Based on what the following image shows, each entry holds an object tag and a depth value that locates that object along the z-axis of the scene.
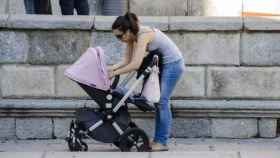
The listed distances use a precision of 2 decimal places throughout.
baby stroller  14.42
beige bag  14.47
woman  14.33
